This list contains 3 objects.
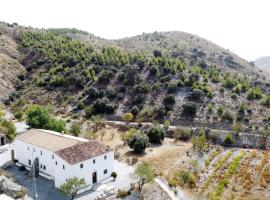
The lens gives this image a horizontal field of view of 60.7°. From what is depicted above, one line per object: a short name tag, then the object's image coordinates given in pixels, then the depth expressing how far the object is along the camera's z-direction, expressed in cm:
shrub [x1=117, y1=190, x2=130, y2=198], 2690
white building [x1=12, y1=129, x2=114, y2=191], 2770
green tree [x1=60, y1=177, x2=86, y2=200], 2524
